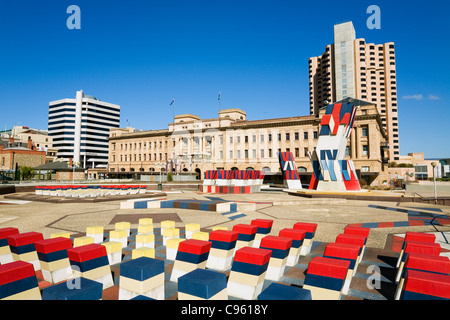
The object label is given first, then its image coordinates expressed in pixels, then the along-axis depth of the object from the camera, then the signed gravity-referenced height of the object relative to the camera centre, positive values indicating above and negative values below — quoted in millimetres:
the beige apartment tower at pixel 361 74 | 95500 +31965
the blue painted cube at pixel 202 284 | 3765 -1756
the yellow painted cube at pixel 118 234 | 7863 -2072
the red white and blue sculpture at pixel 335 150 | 28031 +1155
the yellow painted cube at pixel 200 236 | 7137 -1959
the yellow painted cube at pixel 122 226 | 8906 -2071
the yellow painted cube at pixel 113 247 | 6375 -1996
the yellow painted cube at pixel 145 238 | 7530 -2120
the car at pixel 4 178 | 49738 -2358
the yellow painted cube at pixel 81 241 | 6327 -1840
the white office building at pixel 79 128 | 120625 +17307
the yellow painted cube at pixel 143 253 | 5996 -2015
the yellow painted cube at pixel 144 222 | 9250 -2019
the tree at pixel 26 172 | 58906 -1414
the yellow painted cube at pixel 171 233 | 7855 -2055
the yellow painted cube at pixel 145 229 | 8445 -2071
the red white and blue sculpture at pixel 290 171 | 35938 -1289
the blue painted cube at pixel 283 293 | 3422 -1742
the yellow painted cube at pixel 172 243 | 6629 -2008
